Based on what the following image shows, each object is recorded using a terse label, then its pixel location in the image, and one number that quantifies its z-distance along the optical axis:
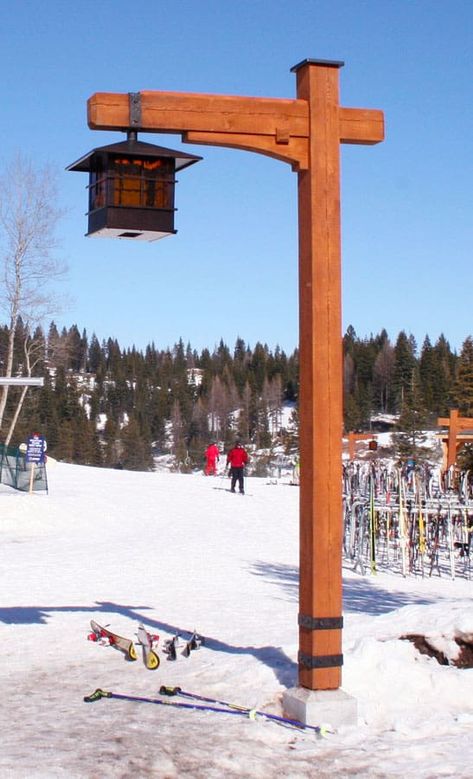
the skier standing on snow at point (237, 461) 29.16
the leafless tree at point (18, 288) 40.75
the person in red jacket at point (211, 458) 37.66
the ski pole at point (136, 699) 7.02
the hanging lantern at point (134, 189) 7.48
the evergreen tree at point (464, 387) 61.95
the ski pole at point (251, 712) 6.67
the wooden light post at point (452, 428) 28.45
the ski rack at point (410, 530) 17.50
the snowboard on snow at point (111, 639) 8.89
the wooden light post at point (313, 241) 7.00
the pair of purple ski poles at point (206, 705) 6.72
